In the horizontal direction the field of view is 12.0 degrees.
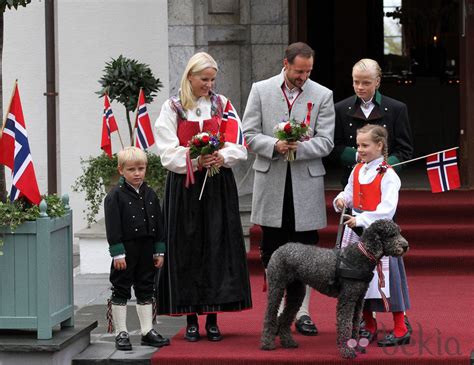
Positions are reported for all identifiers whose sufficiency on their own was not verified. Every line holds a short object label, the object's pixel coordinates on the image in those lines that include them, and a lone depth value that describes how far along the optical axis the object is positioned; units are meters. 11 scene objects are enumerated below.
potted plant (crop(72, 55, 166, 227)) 19.66
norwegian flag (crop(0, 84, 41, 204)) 13.56
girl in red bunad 13.73
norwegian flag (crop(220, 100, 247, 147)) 14.60
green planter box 13.46
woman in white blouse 14.51
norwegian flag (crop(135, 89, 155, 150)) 18.76
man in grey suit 15.07
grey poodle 13.27
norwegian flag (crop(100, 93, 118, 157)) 19.18
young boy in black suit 14.06
